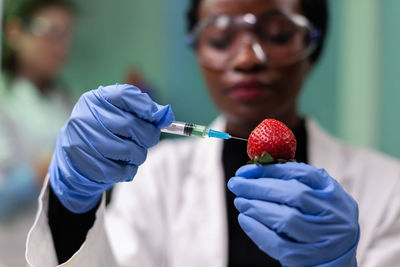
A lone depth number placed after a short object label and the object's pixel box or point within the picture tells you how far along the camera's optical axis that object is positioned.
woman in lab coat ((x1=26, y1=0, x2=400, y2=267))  0.71
